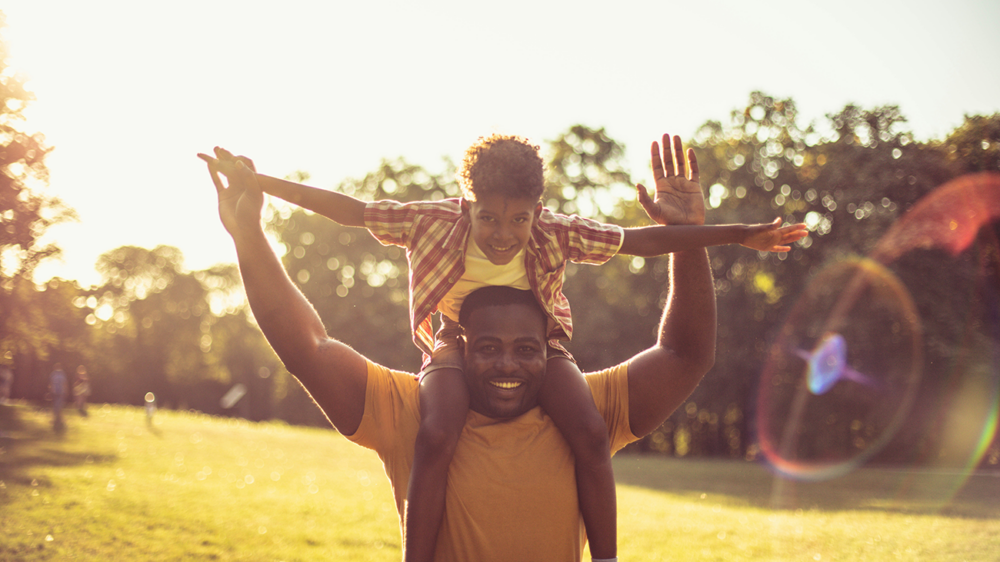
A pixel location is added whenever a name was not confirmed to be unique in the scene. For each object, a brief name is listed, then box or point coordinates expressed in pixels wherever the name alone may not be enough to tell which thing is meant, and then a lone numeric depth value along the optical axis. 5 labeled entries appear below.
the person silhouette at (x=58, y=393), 20.88
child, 2.55
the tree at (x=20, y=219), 15.18
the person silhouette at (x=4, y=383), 29.53
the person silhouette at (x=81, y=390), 25.50
